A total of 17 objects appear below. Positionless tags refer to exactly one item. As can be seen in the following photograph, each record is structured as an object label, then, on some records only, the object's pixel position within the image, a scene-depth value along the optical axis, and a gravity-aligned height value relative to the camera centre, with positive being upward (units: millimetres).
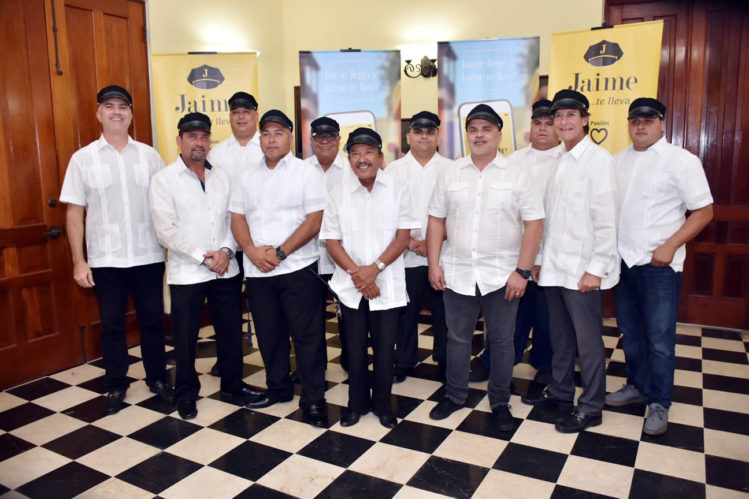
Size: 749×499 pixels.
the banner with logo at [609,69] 4164 +749
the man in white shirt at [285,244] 3033 -394
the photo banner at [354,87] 4773 +723
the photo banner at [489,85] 4500 +692
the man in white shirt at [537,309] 3617 -908
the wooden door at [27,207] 3594 -208
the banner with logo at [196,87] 4422 +694
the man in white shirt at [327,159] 3486 +82
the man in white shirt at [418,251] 3537 -510
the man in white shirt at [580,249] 2768 -407
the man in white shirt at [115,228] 3254 -313
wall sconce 5730 +1053
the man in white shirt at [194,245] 3100 -402
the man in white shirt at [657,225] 2848 -300
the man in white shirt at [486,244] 2840 -389
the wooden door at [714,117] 4609 +417
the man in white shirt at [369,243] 2875 -375
